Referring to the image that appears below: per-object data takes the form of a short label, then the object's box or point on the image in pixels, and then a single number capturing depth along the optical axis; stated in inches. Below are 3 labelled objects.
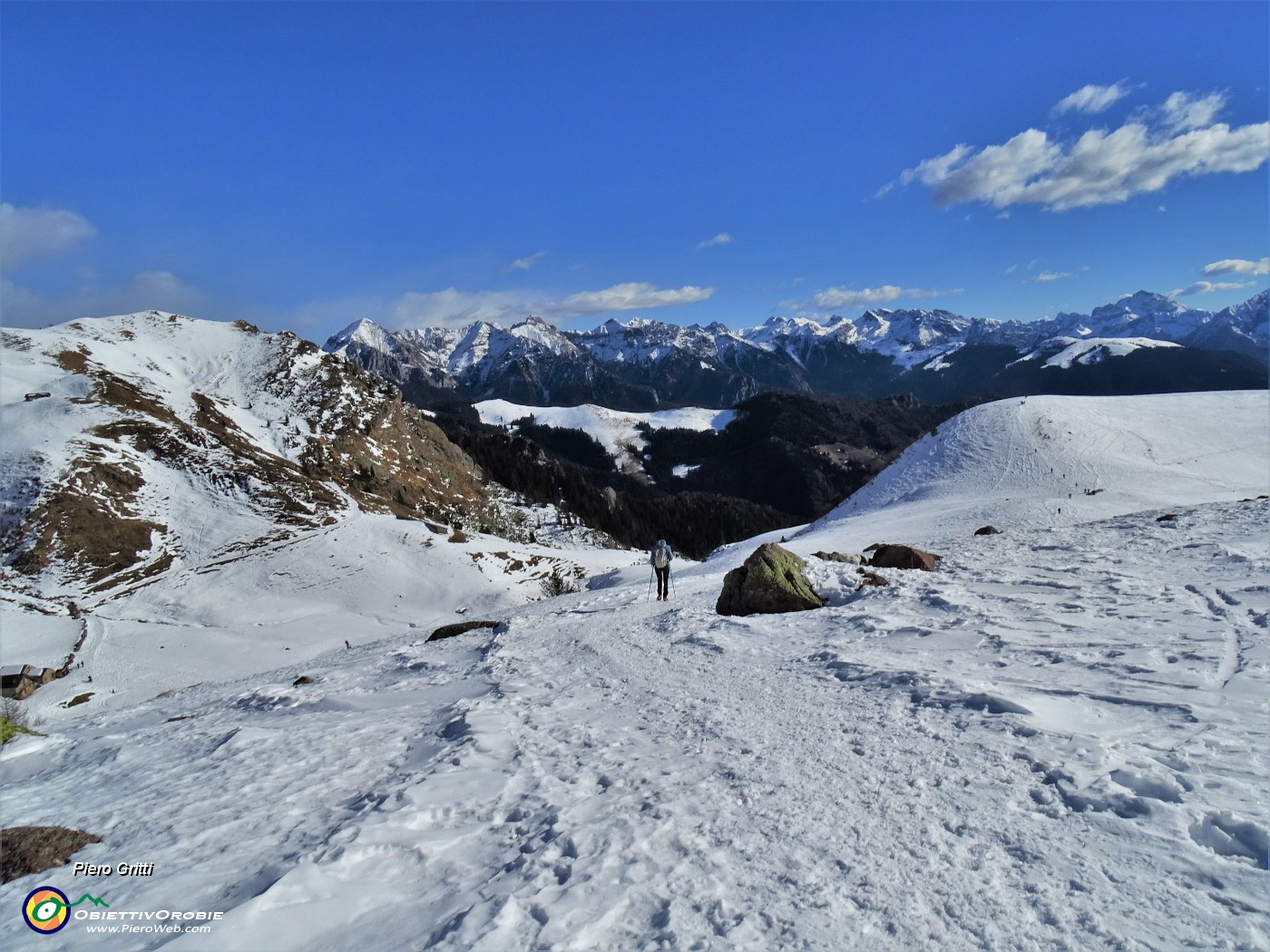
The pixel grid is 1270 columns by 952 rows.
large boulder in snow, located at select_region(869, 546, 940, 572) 716.7
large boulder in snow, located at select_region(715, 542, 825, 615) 604.7
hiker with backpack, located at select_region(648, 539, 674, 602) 786.8
